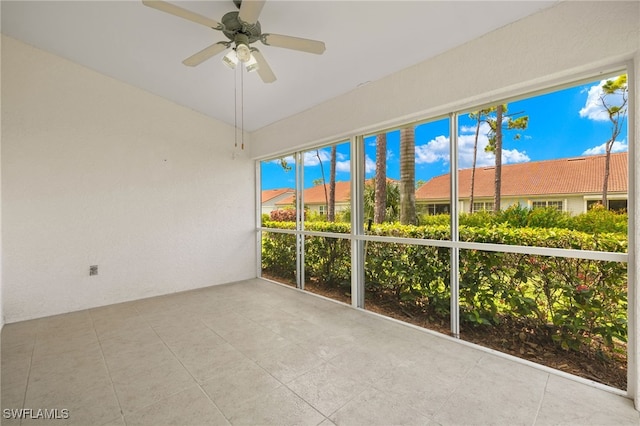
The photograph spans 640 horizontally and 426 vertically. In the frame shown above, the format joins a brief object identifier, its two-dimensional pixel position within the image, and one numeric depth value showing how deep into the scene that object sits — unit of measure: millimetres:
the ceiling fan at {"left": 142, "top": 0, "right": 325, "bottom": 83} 1832
